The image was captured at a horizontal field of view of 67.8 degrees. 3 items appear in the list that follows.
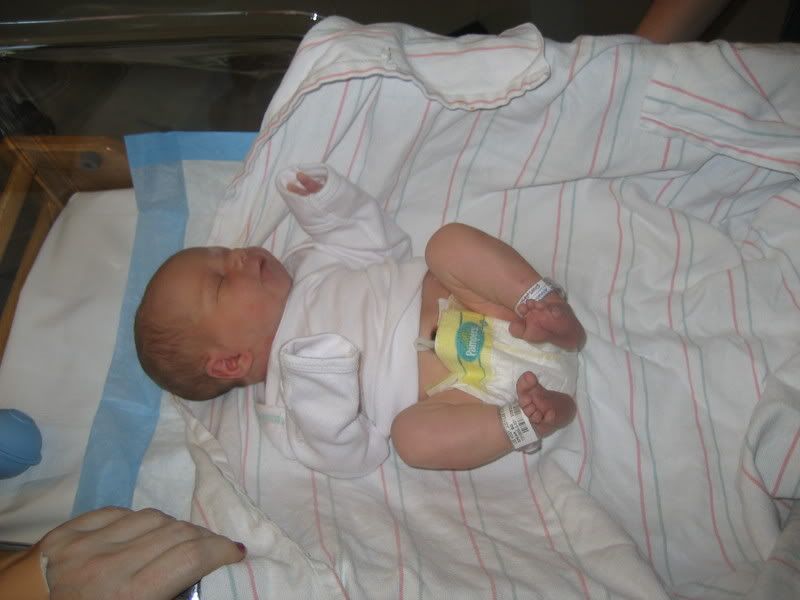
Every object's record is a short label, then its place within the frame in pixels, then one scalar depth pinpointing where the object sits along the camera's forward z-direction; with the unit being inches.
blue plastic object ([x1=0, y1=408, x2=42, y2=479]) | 41.7
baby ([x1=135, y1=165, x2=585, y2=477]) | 36.4
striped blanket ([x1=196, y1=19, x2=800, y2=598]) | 36.0
